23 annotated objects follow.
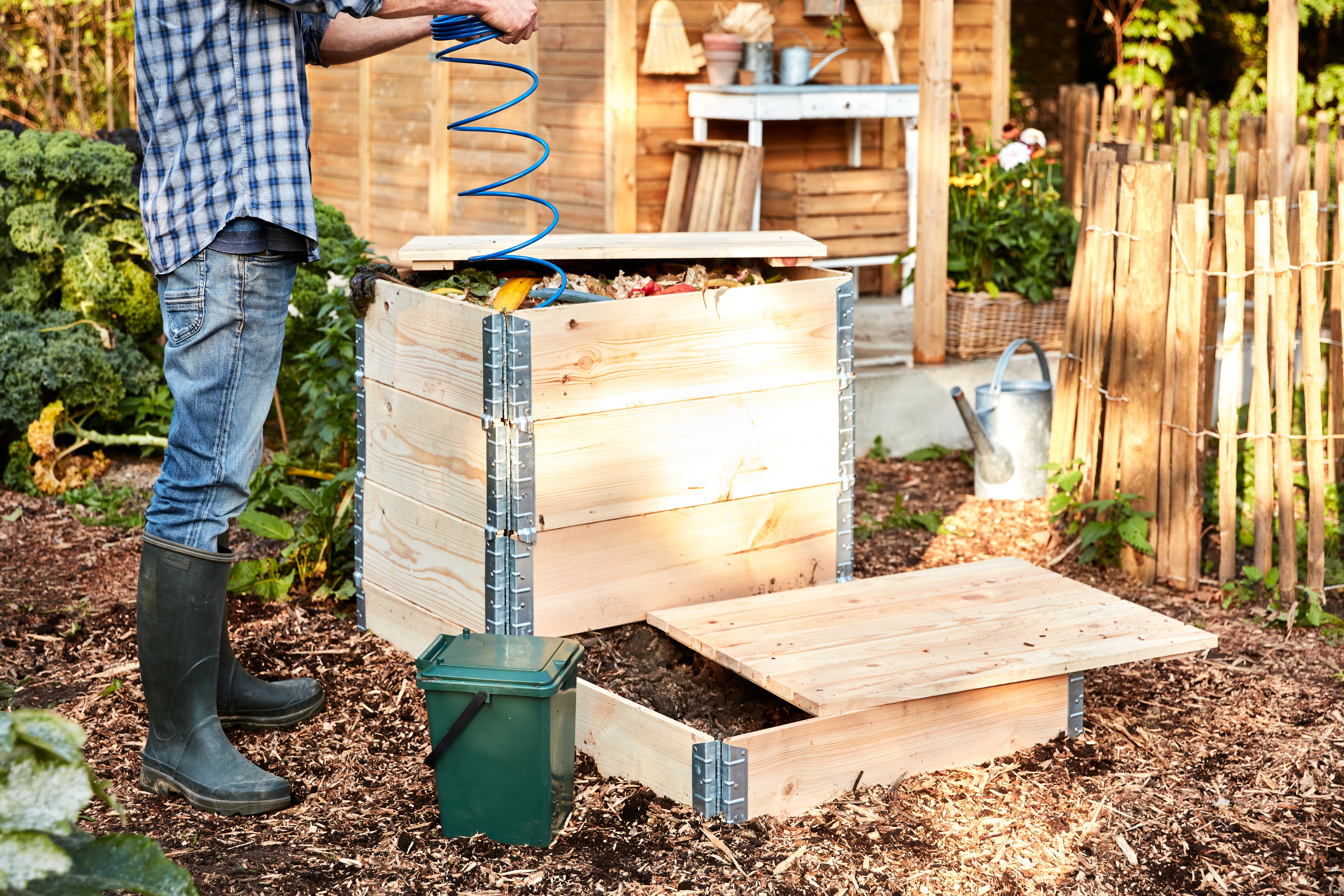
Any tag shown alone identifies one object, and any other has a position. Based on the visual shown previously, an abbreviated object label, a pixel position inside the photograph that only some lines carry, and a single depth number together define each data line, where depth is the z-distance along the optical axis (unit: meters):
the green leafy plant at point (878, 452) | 5.76
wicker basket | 5.96
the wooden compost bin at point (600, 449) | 3.14
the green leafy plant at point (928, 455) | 5.78
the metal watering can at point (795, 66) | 6.44
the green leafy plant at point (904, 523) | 4.80
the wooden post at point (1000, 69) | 7.58
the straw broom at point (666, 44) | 6.36
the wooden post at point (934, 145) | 5.48
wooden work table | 6.30
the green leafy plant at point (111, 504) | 4.64
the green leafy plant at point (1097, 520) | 4.14
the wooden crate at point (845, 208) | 6.45
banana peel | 3.22
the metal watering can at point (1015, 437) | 5.05
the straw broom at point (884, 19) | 6.89
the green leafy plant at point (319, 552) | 3.91
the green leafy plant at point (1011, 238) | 6.06
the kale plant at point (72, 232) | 5.03
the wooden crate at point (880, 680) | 2.74
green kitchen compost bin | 2.55
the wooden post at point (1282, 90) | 5.07
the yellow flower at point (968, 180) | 6.43
